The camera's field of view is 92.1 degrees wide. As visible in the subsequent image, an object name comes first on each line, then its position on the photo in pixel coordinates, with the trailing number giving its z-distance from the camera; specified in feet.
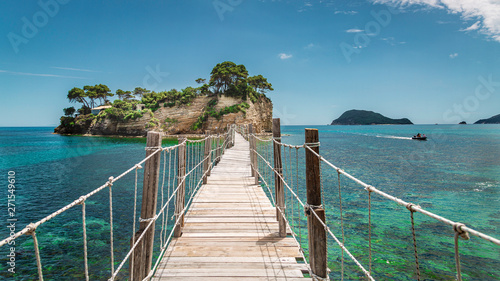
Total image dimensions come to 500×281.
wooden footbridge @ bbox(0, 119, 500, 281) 6.97
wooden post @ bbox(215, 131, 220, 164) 31.12
